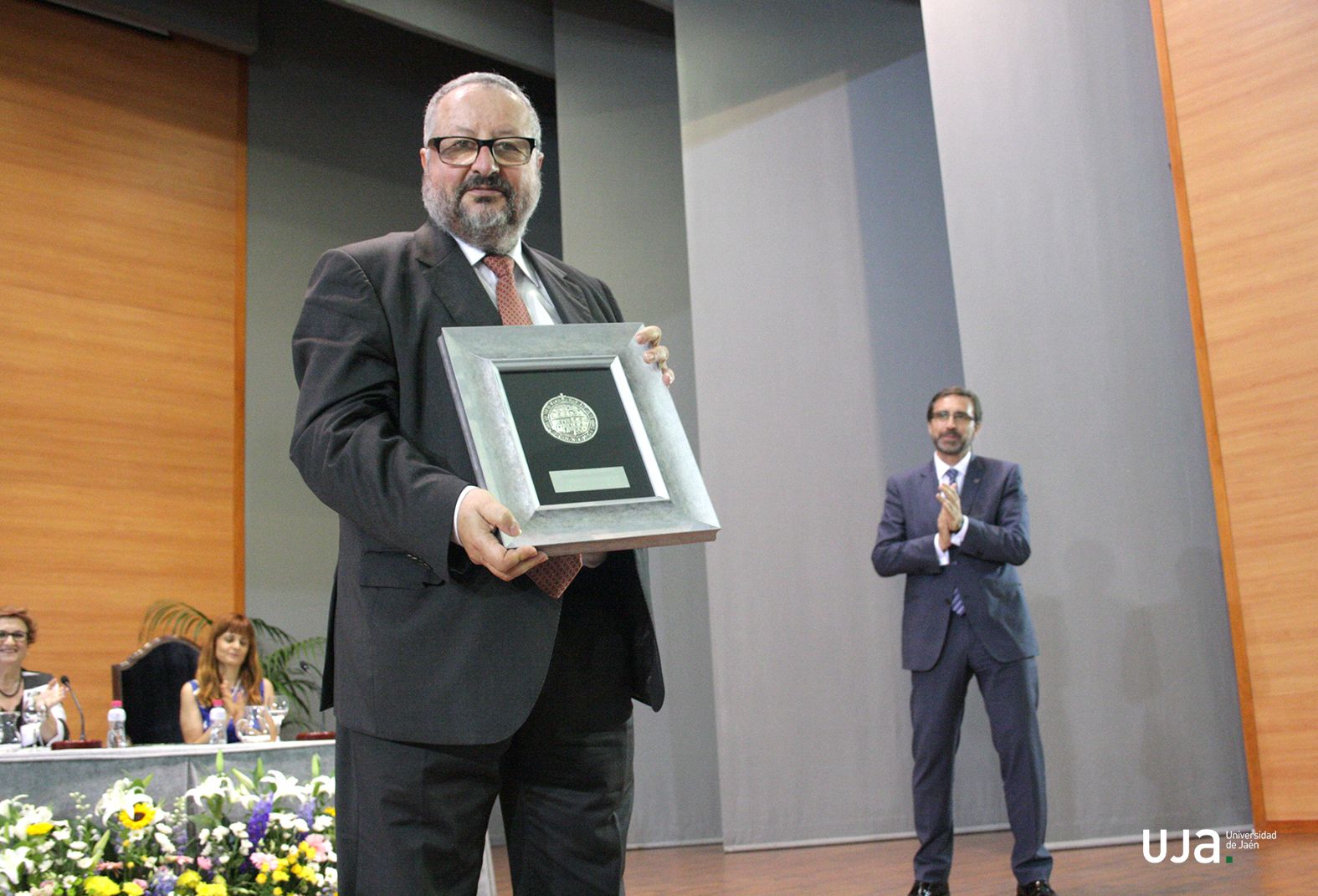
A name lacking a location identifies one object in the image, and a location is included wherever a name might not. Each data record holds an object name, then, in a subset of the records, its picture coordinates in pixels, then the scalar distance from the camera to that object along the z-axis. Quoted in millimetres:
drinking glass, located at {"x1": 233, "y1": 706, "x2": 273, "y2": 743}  3521
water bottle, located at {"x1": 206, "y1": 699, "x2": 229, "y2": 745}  3457
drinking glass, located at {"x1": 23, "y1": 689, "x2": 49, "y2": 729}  3666
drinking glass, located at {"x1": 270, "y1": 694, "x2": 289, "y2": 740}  3658
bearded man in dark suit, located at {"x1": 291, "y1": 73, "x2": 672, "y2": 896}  1246
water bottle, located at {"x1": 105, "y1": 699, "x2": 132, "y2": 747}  3338
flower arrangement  2414
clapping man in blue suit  3562
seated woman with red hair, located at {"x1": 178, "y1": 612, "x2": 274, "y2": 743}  4488
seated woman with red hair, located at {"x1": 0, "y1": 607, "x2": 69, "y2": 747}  3742
